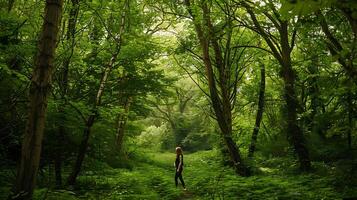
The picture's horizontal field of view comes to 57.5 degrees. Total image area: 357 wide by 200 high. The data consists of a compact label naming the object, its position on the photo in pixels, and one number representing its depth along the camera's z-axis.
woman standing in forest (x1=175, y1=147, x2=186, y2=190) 12.67
